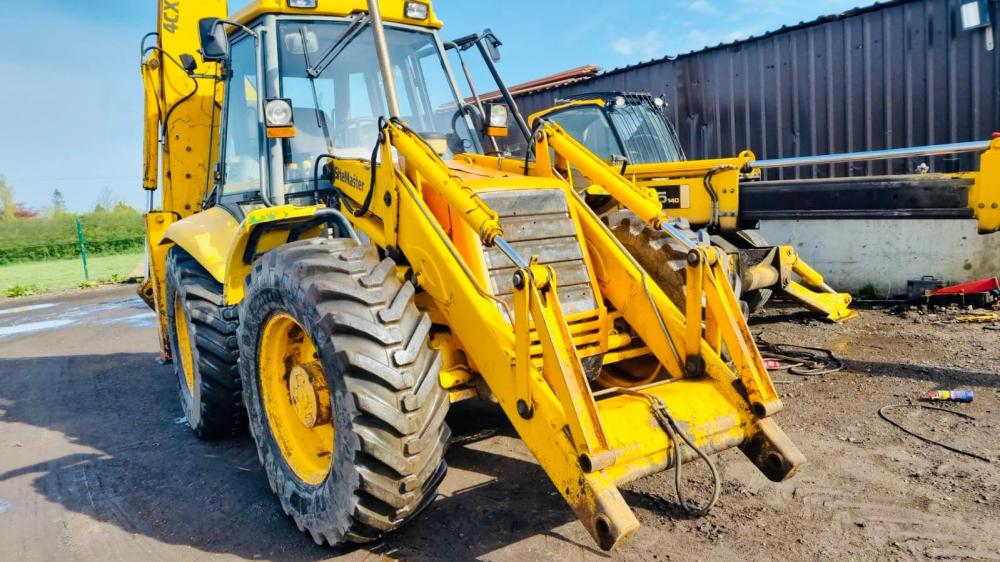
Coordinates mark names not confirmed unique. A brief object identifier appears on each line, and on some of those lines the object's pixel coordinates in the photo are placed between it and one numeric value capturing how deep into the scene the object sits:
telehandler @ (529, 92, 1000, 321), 4.53
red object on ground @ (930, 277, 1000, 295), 7.36
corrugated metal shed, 8.75
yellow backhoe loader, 2.93
